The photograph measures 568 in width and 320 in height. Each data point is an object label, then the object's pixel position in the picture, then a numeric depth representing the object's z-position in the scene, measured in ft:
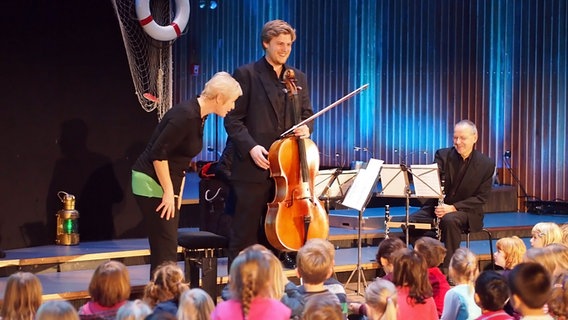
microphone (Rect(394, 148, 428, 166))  39.52
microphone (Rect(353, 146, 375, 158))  40.19
